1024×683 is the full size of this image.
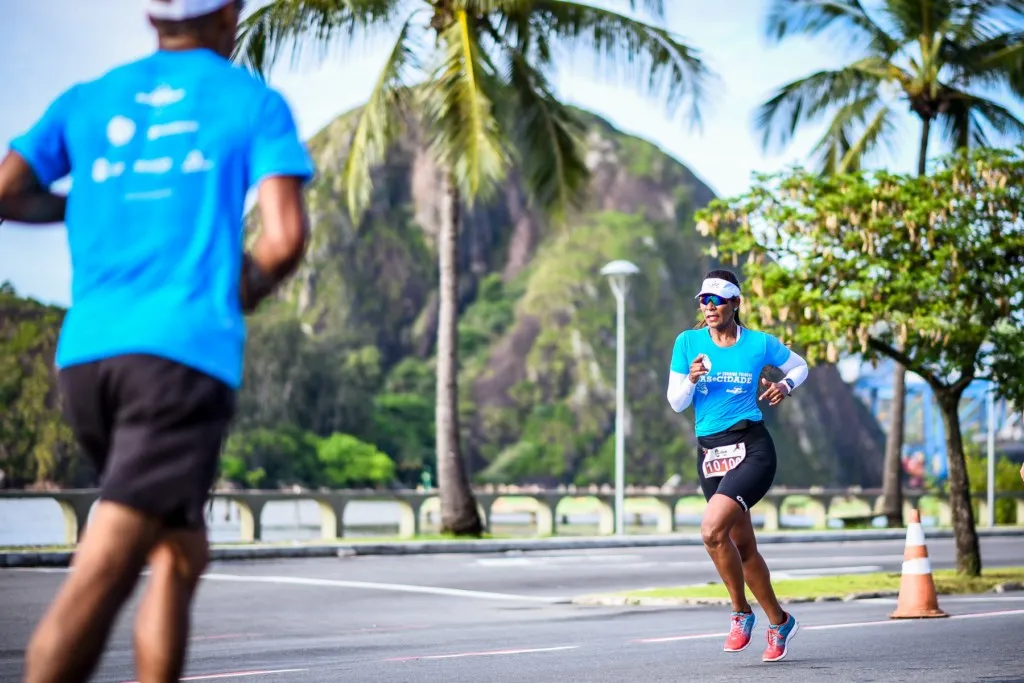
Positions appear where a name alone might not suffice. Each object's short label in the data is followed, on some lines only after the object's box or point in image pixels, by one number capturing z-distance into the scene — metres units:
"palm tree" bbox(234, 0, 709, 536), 22.61
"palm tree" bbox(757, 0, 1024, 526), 25.55
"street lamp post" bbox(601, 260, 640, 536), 29.92
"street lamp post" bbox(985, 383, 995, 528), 40.03
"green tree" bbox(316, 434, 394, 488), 95.56
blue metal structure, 118.99
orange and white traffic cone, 10.55
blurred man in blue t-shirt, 3.02
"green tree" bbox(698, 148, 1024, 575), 15.91
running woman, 7.45
